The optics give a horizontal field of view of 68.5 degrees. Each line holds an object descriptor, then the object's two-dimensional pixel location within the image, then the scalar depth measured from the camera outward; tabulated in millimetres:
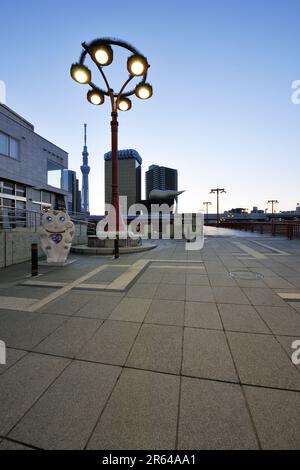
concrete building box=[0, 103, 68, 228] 21953
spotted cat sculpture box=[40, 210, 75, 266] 8695
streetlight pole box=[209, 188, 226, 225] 46906
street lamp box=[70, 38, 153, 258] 9719
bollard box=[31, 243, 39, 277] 7090
